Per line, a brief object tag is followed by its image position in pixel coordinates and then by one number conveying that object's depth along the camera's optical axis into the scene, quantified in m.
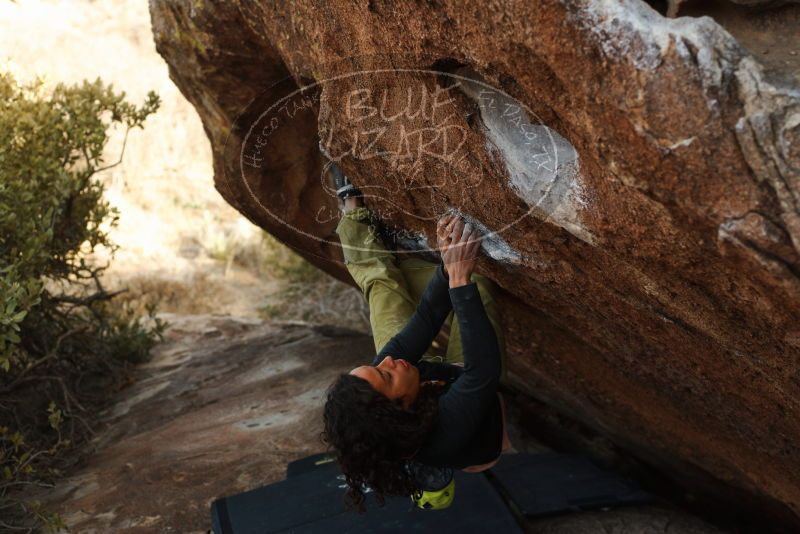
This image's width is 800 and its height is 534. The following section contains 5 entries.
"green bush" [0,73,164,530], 4.27
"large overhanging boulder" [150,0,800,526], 1.69
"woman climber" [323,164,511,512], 2.39
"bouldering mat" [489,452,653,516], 3.61
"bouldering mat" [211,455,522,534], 3.33
